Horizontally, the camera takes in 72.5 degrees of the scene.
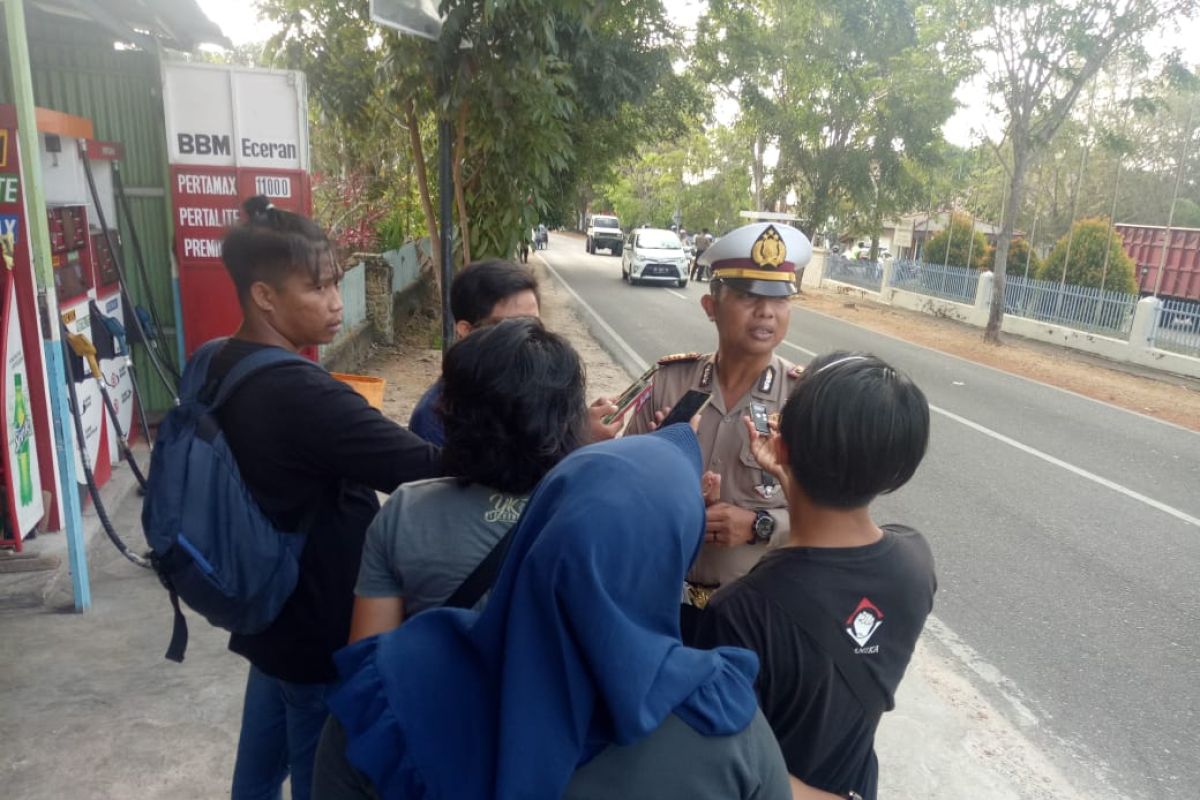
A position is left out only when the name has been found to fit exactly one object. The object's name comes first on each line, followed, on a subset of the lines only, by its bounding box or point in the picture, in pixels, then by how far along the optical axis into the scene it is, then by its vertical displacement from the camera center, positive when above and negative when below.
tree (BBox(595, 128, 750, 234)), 33.12 +1.94
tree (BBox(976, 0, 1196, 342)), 13.23 +3.05
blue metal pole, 2.75 -0.21
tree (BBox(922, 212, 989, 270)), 22.64 -0.26
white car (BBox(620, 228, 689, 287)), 21.14 -0.98
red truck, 18.64 -0.27
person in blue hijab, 0.81 -0.47
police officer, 2.14 -0.43
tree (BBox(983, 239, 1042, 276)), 20.77 -0.54
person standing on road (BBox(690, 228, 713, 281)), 24.62 -0.61
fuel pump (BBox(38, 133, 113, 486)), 3.81 -0.32
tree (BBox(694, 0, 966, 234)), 18.69 +3.51
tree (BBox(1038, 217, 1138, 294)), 17.77 -0.38
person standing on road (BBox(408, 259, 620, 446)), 2.33 -0.22
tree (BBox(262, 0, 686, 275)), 5.12 +0.89
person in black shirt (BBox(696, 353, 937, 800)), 1.27 -0.57
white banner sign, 4.77 +0.50
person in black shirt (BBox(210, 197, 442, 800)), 1.59 -0.49
